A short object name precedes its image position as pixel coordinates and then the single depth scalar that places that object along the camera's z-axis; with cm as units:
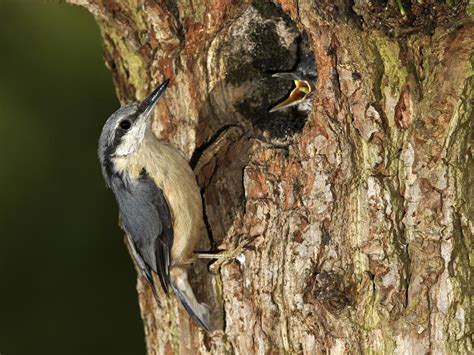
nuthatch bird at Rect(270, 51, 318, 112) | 860
